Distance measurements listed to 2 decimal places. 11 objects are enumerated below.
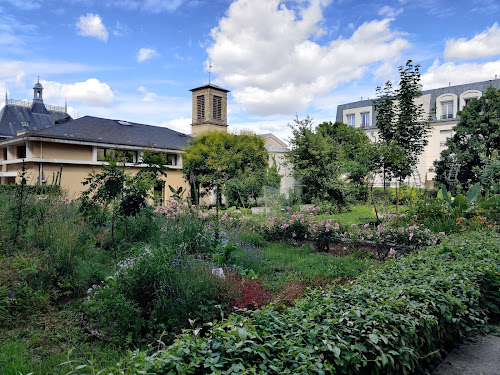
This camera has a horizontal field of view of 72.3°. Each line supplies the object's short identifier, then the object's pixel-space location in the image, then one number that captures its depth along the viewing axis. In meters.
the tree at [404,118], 10.47
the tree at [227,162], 20.39
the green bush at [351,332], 1.85
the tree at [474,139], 19.94
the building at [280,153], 25.40
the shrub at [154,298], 3.28
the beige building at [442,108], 30.16
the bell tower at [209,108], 38.84
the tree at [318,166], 16.80
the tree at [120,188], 5.89
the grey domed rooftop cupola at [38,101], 38.62
